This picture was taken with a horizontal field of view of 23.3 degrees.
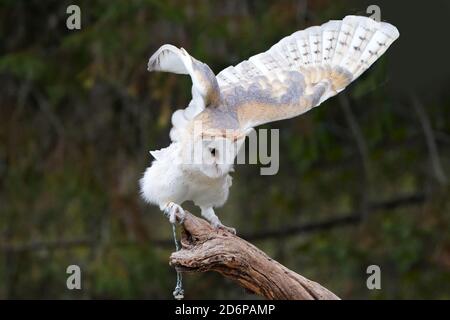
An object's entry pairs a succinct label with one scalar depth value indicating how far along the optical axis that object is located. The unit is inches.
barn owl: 172.9
